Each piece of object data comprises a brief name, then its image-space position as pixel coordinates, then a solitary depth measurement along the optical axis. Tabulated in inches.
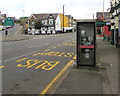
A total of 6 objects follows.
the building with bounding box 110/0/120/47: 438.0
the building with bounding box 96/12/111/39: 830.4
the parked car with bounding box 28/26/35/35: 1434.3
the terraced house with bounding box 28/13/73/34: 1744.2
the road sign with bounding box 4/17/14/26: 861.6
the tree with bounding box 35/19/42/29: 1661.4
